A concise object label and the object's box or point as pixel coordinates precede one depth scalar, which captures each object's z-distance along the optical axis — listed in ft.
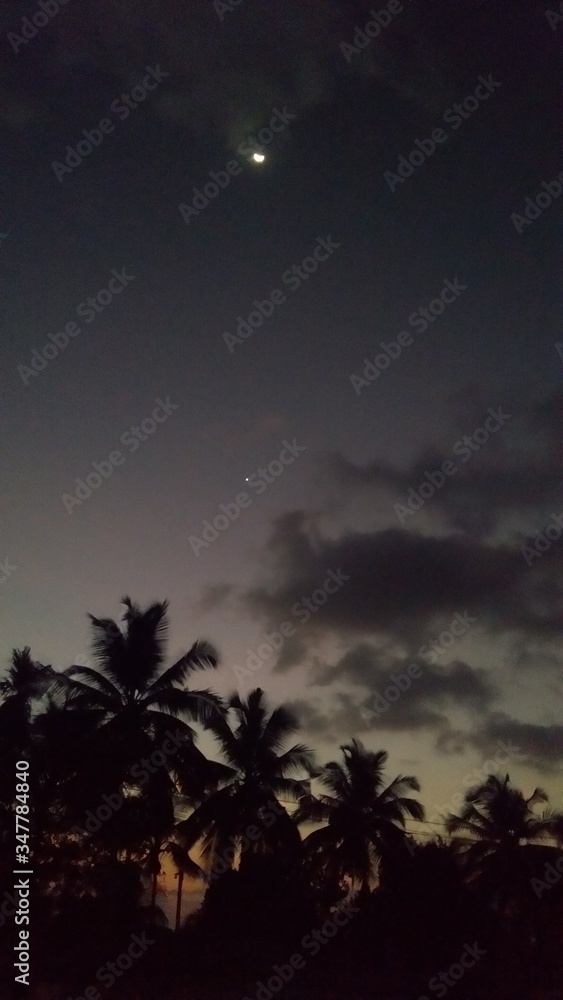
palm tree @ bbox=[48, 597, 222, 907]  74.64
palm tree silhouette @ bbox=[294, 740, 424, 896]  106.11
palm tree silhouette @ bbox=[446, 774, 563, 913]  115.55
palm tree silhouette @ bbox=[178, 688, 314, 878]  89.97
